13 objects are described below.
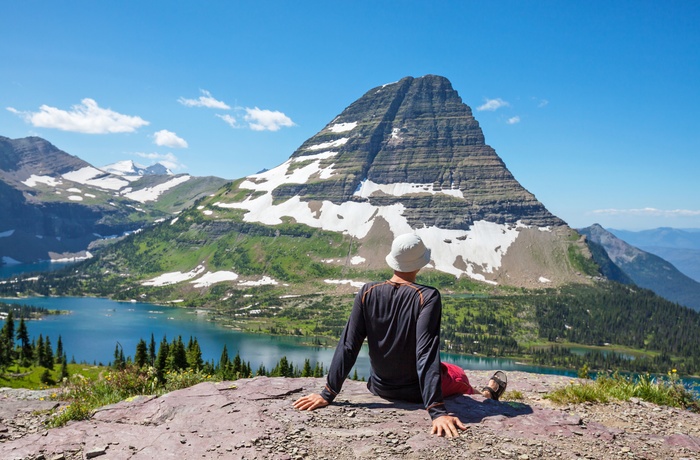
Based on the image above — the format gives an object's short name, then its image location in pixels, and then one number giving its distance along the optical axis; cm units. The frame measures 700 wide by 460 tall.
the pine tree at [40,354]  8784
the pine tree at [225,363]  6252
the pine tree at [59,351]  10035
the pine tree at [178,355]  5231
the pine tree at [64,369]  7831
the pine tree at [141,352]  6158
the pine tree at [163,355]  4969
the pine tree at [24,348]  8591
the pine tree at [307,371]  6736
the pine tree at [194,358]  5374
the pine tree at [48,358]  8769
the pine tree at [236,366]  6300
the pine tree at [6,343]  7526
